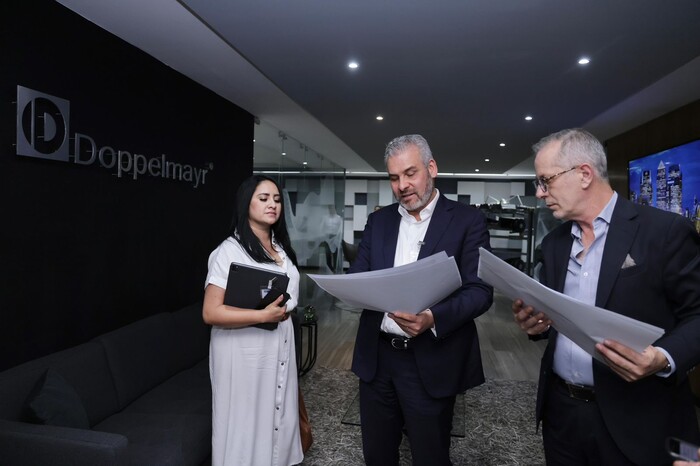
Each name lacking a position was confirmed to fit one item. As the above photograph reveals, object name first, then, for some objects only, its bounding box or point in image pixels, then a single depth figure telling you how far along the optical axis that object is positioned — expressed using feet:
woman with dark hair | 6.82
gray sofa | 6.04
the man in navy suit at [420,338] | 5.62
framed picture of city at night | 14.88
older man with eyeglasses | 4.03
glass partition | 21.39
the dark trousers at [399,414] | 5.69
